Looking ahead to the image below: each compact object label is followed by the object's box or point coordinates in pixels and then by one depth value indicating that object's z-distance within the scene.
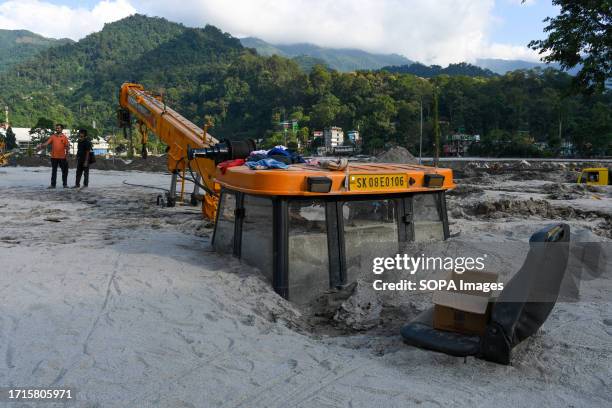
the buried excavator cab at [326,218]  4.42
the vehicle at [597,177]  20.42
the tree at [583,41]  16.09
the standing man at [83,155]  14.17
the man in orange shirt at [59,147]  14.37
